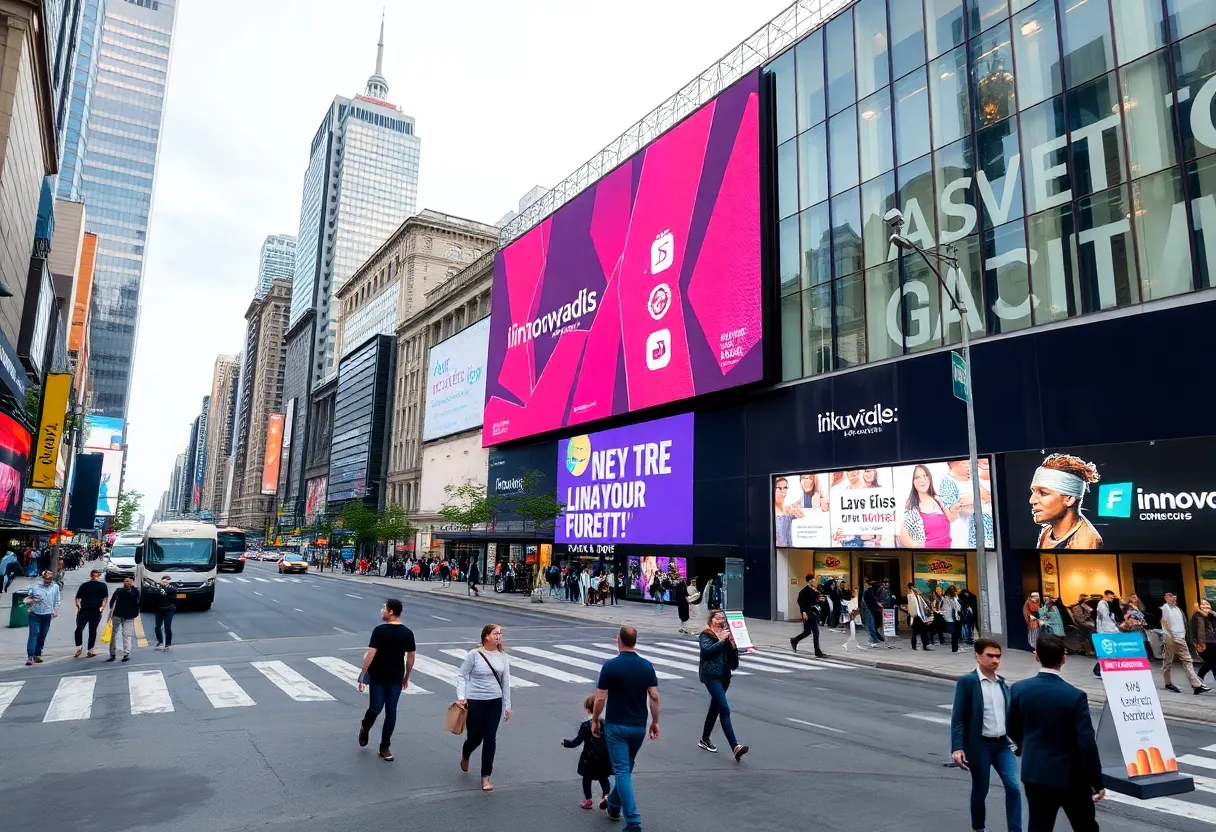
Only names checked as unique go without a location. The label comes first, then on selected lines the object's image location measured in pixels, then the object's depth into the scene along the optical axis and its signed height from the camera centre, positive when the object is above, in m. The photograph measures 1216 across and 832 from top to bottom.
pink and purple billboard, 33.91 +13.29
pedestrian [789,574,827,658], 19.28 -1.79
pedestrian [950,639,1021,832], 6.23 -1.53
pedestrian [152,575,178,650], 18.08 -2.11
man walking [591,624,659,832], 6.63 -1.56
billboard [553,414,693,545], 37.19 +2.73
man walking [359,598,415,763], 8.79 -1.56
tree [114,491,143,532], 124.50 +2.73
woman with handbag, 7.68 -1.63
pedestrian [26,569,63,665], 15.88 -1.88
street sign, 18.35 +4.00
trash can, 21.83 -2.57
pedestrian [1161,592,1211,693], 14.64 -1.90
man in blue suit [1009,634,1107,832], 5.05 -1.40
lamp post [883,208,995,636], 18.28 +1.22
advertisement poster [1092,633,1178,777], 6.27 -1.38
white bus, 26.91 -1.16
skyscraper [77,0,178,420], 165.00 +74.47
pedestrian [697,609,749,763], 9.26 -1.62
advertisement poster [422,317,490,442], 65.12 +13.63
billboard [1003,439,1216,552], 18.75 +1.22
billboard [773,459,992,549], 24.25 +1.10
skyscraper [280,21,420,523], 166.62 +75.94
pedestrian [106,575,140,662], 16.08 -1.83
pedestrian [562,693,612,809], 6.98 -2.09
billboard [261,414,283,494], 172.38 +17.34
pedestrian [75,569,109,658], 16.73 -1.71
